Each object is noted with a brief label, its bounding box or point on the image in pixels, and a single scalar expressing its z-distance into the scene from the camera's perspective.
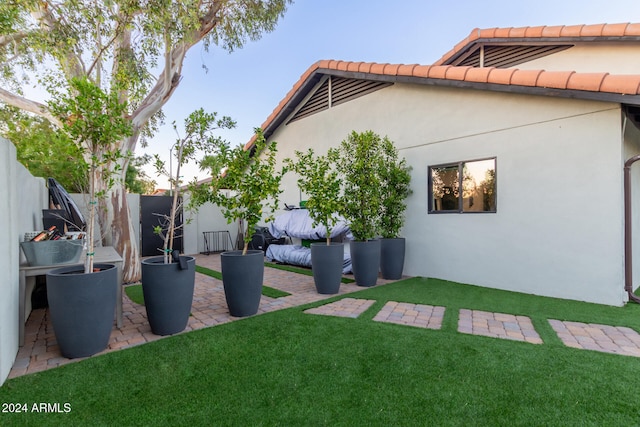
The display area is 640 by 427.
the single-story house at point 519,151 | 4.32
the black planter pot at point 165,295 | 3.32
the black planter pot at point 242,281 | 3.92
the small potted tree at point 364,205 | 5.66
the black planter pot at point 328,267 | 5.13
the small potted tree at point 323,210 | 5.14
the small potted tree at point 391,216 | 6.18
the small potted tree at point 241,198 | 3.94
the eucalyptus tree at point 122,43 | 5.88
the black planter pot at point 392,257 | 6.17
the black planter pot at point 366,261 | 5.64
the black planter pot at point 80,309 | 2.74
